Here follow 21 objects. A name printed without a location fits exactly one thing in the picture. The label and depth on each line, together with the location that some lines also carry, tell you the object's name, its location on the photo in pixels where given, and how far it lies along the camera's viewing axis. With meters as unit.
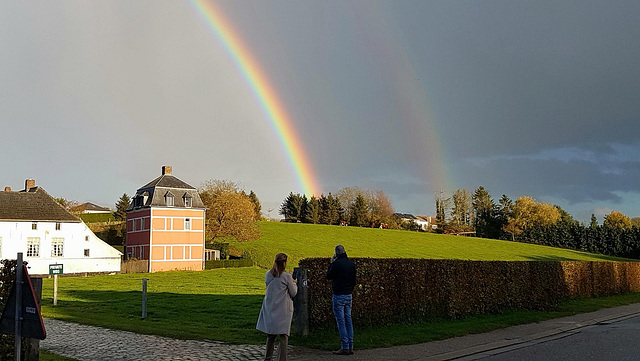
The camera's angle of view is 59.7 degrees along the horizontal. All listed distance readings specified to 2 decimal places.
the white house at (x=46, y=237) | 56.62
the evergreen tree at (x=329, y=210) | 128.50
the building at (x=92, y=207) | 184.46
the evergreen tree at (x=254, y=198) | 133.98
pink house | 66.31
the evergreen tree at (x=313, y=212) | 127.94
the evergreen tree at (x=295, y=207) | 135.62
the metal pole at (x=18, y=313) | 7.46
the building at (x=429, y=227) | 147.20
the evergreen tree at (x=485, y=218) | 123.69
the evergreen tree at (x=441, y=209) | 135.64
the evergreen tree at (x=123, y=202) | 135.25
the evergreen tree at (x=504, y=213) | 123.82
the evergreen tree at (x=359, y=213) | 125.88
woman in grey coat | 9.58
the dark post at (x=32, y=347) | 9.25
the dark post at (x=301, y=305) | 13.34
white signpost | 22.41
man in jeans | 11.54
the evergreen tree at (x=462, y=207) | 140.25
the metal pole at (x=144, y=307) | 18.67
